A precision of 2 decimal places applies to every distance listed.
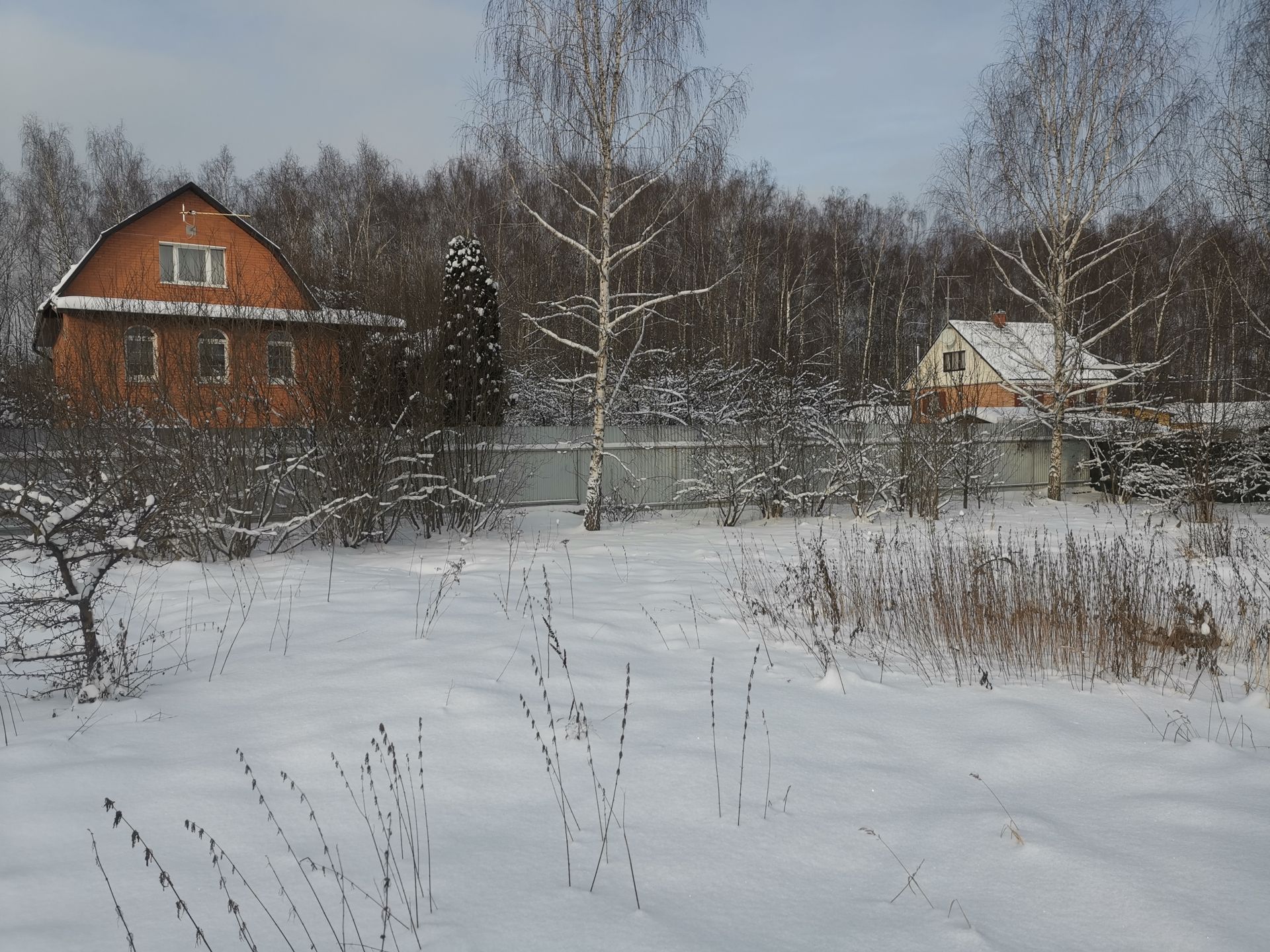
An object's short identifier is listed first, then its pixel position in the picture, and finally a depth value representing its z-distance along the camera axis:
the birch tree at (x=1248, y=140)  12.17
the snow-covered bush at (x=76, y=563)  3.57
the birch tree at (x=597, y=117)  10.74
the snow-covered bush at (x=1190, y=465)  11.35
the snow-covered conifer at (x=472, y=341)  9.57
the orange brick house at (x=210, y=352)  7.77
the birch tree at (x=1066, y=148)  14.75
